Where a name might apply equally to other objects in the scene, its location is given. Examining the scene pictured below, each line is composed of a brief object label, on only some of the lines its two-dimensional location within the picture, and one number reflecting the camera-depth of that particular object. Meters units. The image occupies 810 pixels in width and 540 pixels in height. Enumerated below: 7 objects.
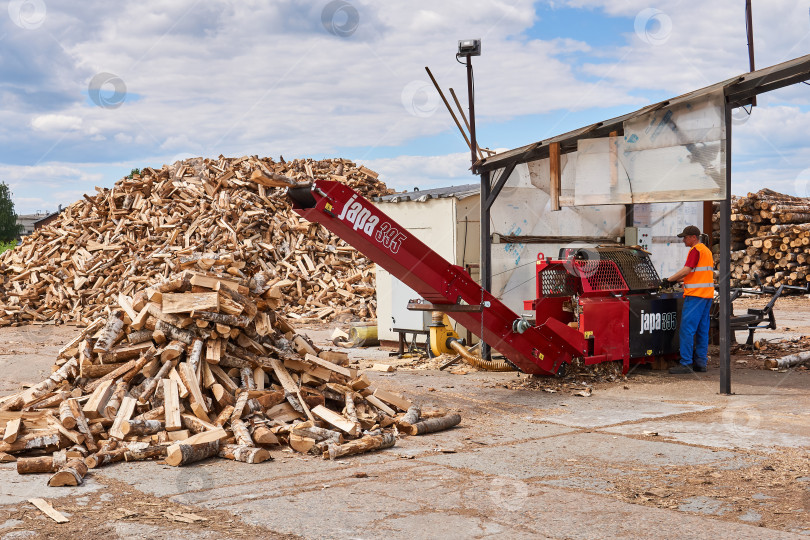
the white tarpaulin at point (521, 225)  13.55
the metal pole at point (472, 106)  12.35
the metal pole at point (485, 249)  12.91
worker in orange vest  11.34
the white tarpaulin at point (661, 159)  9.52
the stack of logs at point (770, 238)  24.55
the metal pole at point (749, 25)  10.25
